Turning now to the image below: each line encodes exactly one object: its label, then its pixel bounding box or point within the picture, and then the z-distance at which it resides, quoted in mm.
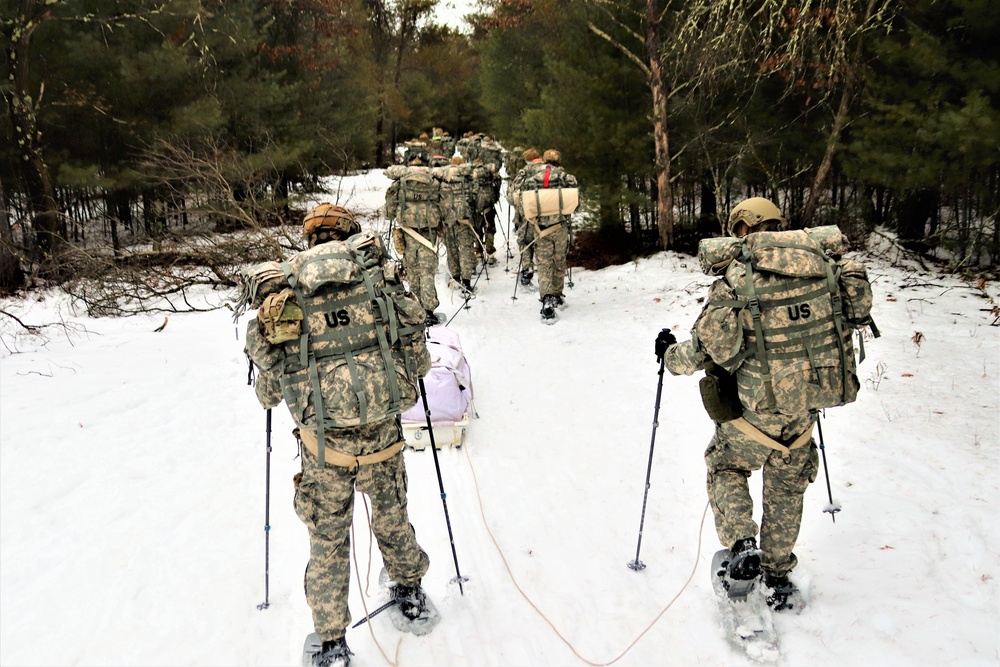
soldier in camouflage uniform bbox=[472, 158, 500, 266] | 12112
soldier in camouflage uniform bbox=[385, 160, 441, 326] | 8703
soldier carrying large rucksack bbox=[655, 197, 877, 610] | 3137
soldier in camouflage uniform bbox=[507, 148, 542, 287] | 9805
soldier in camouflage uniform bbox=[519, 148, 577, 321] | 8953
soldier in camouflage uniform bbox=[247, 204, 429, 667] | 3158
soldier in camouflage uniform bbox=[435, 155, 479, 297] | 10641
